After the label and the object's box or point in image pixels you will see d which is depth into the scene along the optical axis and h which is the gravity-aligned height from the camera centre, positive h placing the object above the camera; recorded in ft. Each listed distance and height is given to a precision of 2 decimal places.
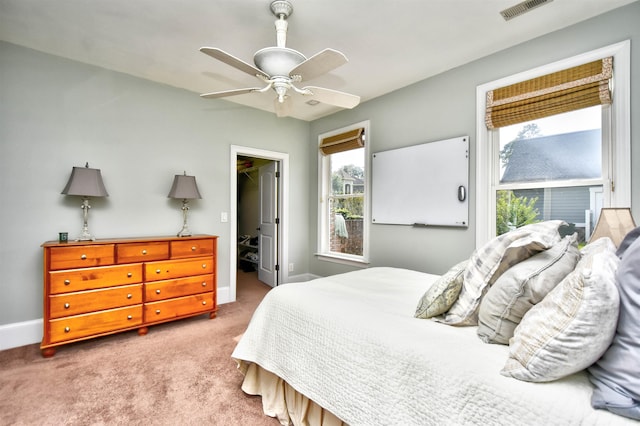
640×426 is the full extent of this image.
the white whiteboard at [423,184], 9.44 +1.03
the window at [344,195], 12.74 +0.84
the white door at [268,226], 14.80 -0.68
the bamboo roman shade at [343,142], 12.61 +3.24
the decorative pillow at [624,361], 2.46 -1.33
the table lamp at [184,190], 10.46 +0.85
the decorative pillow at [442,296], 4.55 -1.31
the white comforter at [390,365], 2.85 -1.90
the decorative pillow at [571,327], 2.64 -1.09
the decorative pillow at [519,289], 3.51 -0.93
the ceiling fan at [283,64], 5.82 +3.09
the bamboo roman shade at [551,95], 6.93 +3.11
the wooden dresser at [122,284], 7.88 -2.19
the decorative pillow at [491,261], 4.08 -0.71
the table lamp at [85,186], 8.57 +0.81
